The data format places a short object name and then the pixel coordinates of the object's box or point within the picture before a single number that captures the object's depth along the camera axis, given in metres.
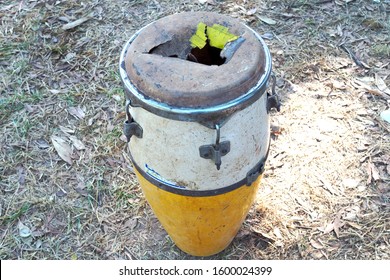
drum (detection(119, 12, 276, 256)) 1.86
